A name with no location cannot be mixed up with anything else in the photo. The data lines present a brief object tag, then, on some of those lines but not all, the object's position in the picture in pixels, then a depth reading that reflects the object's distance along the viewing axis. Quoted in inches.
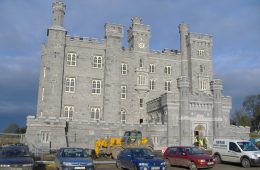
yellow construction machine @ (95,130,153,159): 1182.9
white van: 911.0
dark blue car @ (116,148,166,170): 734.5
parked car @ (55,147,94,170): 710.9
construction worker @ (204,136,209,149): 1679.4
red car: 839.1
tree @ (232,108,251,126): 3036.4
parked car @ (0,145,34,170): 695.7
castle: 1595.7
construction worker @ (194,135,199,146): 1673.6
